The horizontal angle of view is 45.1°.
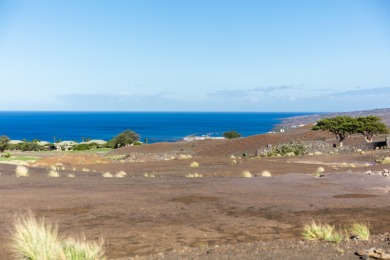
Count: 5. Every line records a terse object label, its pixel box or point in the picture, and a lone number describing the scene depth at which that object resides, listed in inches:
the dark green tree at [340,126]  2174.0
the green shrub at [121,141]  3120.1
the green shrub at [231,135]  3380.9
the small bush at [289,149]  1980.8
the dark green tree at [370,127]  2170.3
